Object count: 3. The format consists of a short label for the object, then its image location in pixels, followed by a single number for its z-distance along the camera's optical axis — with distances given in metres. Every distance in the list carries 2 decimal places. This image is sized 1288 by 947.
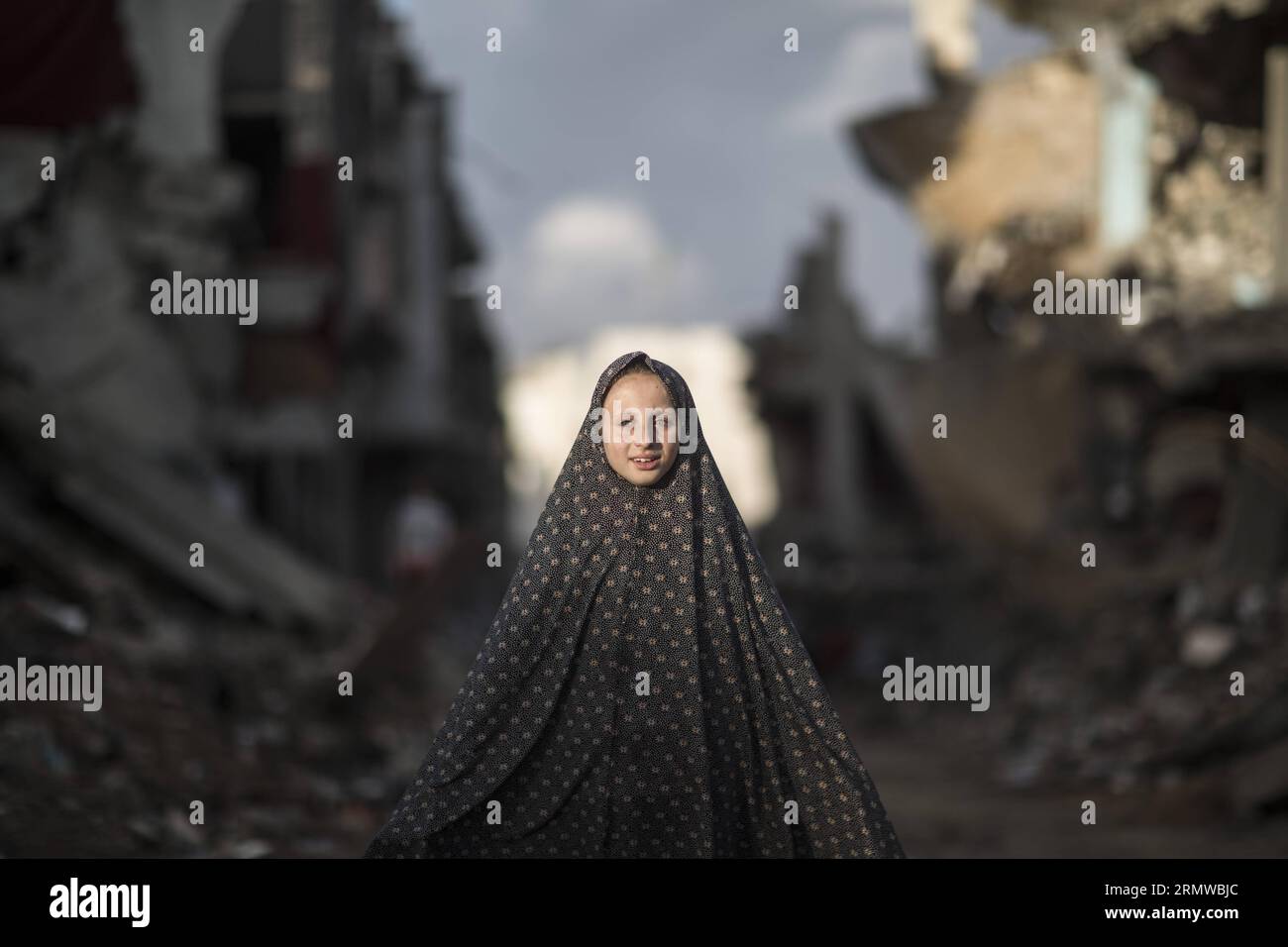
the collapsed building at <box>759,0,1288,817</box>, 10.16
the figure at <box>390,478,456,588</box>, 12.17
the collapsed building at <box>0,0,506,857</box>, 6.47
